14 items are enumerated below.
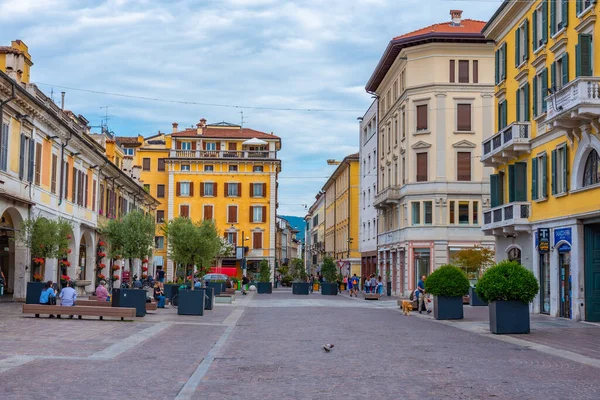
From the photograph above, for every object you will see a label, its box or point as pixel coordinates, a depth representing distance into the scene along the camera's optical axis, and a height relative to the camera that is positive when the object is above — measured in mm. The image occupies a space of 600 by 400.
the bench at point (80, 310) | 23047 -1267
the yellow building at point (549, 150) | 24812 +4550
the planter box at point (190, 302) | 28078 -1195
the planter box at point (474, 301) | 38256 -1443
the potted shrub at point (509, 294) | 20719 -590
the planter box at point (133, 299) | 25594 -1015
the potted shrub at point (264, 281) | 60000 -936
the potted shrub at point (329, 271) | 59906 -71
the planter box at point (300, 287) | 55438 -1236
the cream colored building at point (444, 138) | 49094 +8413
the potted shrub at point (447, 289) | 26703 -623
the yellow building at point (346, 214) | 80000 +6188
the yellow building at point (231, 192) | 83125 +8216
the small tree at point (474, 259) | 41344 +660
